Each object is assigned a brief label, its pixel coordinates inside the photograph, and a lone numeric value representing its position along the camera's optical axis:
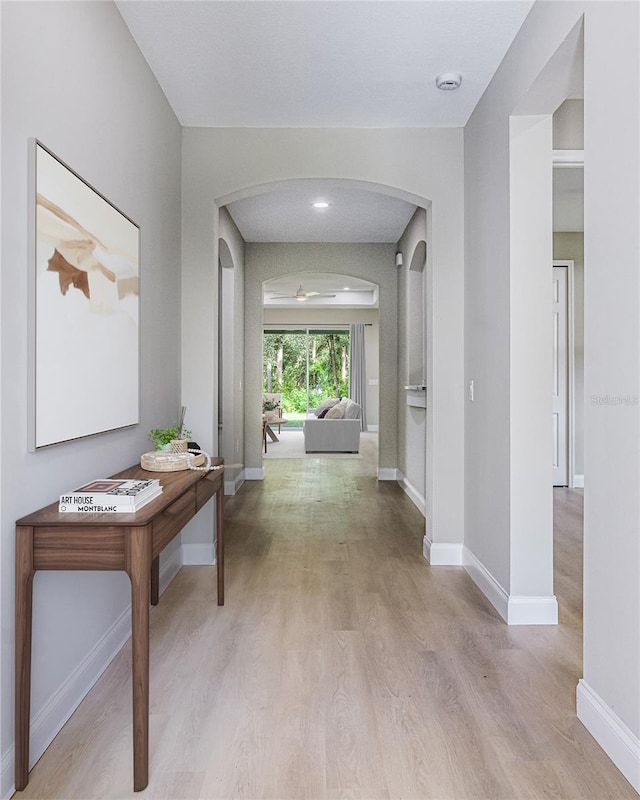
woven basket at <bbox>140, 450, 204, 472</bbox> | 2.45
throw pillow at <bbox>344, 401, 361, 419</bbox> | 9.12
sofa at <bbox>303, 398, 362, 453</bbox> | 9.05
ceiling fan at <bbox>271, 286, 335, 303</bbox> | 9.23
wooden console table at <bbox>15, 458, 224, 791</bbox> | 1.57
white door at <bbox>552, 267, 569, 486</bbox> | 6.02
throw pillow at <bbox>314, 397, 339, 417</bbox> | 9.63
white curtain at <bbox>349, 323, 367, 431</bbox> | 12.81
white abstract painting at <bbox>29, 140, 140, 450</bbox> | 1.71
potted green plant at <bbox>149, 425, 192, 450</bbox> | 2.61
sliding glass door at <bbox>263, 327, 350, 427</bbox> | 13.26
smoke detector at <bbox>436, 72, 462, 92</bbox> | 2.94
